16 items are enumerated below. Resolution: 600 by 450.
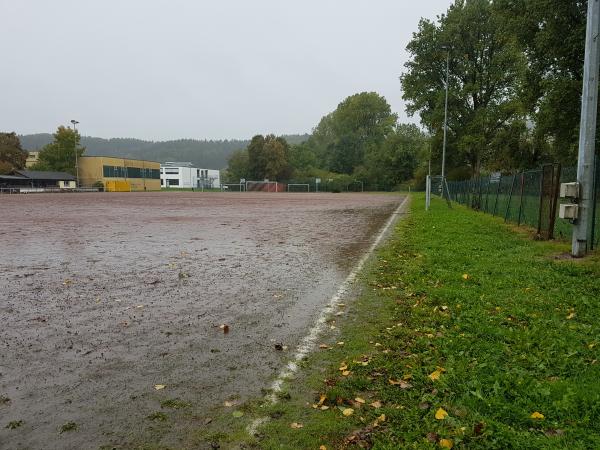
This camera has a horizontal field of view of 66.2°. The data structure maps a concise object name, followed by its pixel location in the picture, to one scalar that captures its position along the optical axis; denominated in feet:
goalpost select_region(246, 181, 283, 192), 310.04
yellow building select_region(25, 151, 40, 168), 421.63
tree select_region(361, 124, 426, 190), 275.18
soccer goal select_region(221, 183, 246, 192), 318.36
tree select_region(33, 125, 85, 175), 293.84
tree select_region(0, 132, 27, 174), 305.12
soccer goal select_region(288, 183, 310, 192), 314.55
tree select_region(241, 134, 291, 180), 332.16
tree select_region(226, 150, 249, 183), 346.74
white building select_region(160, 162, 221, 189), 428.56
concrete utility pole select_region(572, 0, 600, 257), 30.27
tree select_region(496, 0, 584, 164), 72.95
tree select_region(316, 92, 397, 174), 357.82
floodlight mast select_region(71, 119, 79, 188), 267.59
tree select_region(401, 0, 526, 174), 139.33
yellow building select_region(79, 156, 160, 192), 286.87
